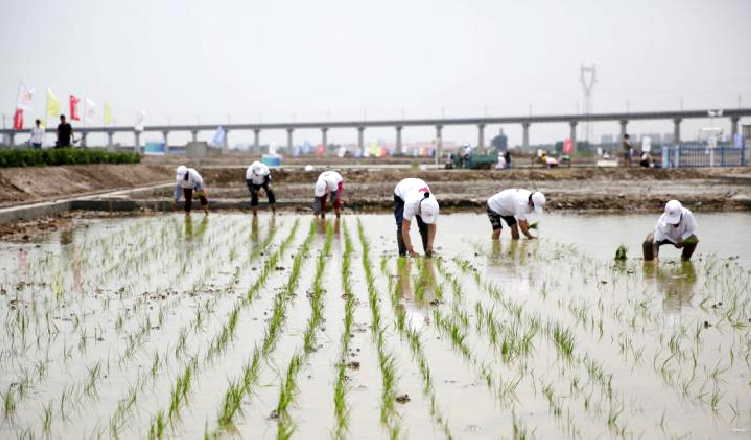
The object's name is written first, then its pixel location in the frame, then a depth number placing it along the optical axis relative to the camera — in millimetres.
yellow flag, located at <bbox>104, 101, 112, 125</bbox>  48125
